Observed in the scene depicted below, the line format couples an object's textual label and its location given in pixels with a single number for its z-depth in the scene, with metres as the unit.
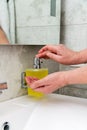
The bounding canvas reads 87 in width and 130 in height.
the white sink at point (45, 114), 0.69
